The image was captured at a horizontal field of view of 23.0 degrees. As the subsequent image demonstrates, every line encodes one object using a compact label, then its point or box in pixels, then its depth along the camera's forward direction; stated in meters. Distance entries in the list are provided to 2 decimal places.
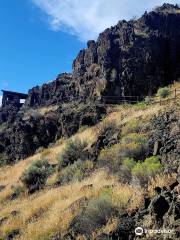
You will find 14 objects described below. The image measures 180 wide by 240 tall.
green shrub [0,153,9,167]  36.16
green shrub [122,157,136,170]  16.45
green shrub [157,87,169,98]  33.00
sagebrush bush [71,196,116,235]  11.06
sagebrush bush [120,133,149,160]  18.53
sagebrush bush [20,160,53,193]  22.22
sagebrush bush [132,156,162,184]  13.88
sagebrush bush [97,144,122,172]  18.30
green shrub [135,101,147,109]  31.71
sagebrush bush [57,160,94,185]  19.62
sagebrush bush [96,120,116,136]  25.98
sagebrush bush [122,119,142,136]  23.33
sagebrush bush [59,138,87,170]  24.11
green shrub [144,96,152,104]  33.26
